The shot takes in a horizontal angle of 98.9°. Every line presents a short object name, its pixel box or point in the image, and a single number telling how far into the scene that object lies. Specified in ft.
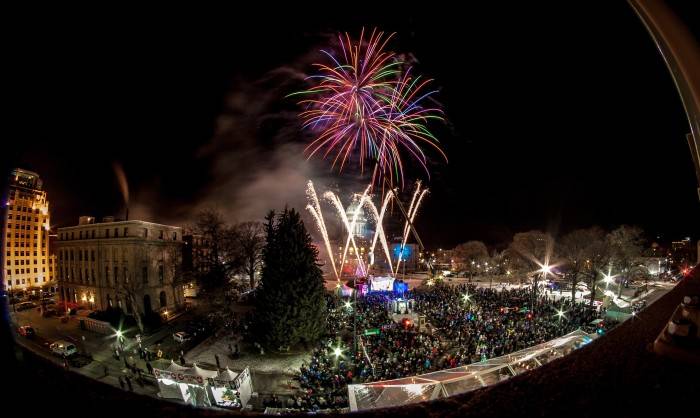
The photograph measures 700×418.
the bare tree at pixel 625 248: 126.41
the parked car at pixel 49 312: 116.07
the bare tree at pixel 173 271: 123.95
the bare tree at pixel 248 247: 133.13
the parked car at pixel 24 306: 129.76
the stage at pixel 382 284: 110.01
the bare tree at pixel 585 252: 115.96
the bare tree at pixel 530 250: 168.25
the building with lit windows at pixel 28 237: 172.86
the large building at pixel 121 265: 117.29
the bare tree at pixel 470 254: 224.80
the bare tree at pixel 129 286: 107.37
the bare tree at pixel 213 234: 121.80
